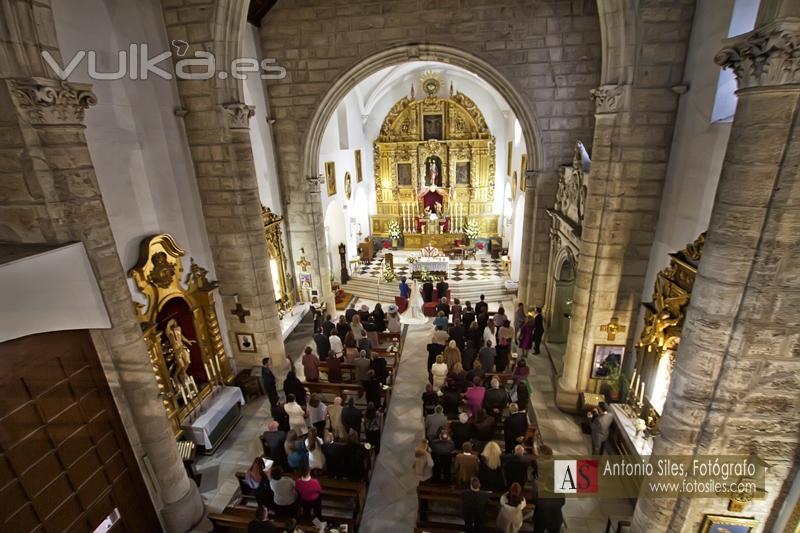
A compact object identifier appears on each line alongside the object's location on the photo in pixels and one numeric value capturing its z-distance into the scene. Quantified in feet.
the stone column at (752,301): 10.78
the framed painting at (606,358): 24.47
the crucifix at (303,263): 41.27
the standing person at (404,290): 42.57
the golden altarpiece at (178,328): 22.24
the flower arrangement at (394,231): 68.28
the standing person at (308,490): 17.30
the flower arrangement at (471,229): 66.89
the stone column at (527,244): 36.04
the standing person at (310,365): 27.09
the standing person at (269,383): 25.57
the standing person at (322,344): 30.14
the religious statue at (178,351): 23.84
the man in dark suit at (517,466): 18.31
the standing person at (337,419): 21.80
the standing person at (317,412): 23.17
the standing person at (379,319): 35.27
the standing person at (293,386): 24.93
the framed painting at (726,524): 14.30
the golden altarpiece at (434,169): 66.86
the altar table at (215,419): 23.86
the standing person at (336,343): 29.94
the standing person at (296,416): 21.94
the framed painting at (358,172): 63.42
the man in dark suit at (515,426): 20.74
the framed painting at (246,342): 29.48
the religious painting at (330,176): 48.70
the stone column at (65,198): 12.98
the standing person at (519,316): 34.35
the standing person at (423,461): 19.20
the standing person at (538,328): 32.65
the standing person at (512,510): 16.03
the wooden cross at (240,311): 28.60
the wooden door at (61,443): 12.98
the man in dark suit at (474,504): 16.48
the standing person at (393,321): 34.58
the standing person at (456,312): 31.77
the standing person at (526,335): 32.53
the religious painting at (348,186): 57.71
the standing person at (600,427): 21.44
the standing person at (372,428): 22.22
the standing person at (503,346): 29.48
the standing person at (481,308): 33.58
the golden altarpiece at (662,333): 18.40
